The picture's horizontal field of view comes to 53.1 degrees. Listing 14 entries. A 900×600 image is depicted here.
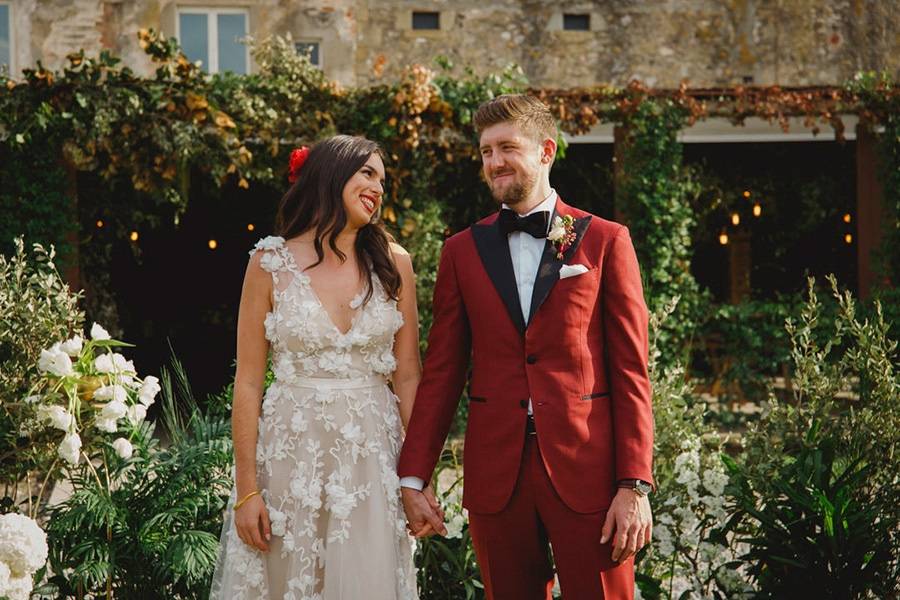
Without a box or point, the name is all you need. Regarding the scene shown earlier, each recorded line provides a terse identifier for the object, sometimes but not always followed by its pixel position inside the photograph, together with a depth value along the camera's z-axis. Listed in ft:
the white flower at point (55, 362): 11.03
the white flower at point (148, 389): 11.86
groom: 8.32
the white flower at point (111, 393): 11.26
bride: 8.77
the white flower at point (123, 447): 11.29
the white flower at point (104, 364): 11.39
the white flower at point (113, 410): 11.12
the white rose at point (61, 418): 11.05
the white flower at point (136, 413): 11.78
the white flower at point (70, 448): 10.97
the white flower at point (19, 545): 8.77
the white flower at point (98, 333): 11.47
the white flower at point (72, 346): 11.38
